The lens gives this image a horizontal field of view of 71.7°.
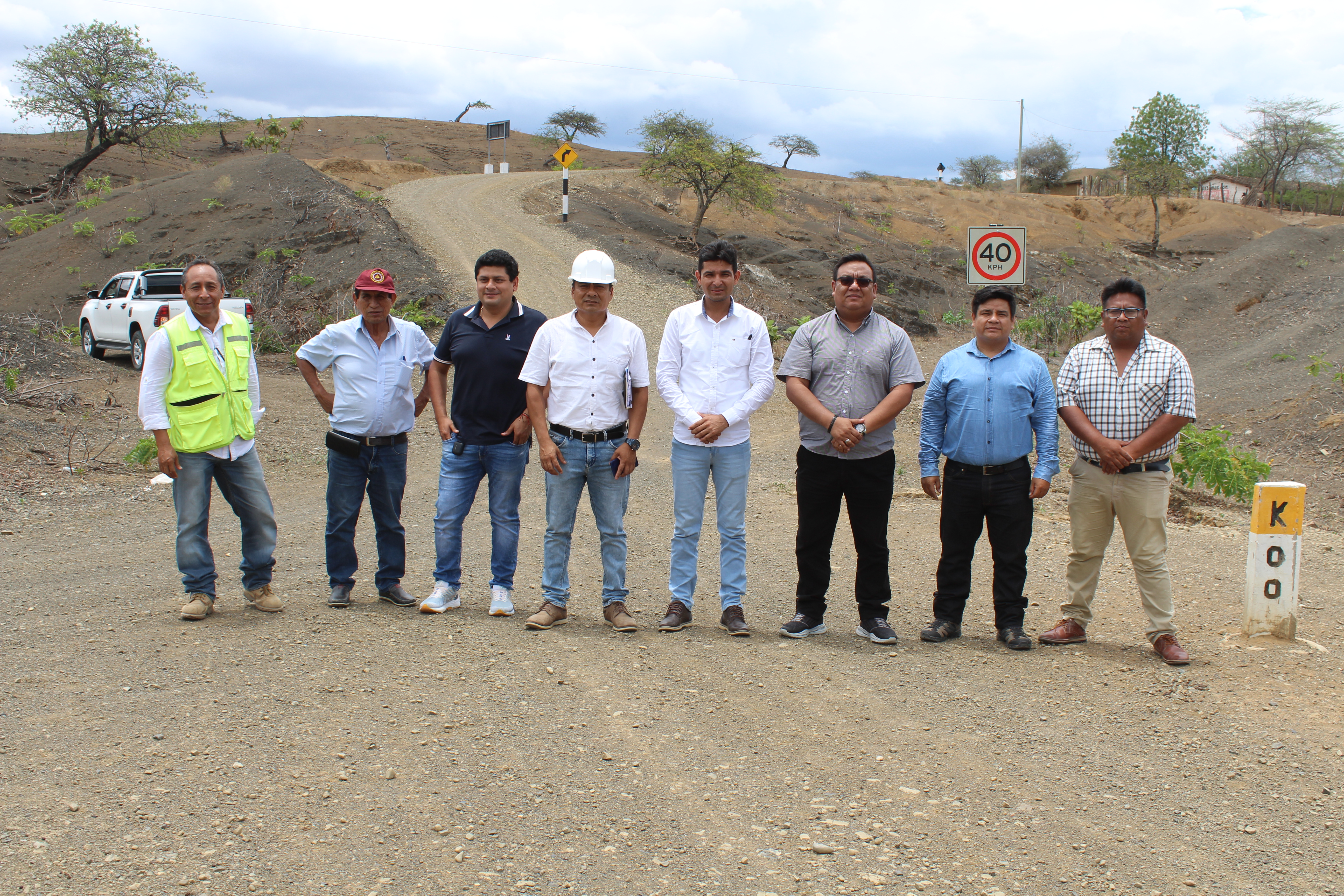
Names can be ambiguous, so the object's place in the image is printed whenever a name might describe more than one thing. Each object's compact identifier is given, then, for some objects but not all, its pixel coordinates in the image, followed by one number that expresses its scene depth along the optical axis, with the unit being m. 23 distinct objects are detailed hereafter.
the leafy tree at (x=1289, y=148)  62.56
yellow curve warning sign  27.61
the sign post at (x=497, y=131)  43.38
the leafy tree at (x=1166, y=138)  54.28
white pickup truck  16.16
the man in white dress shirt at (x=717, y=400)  5.14
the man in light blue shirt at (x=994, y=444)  5.04
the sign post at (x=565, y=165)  27.66
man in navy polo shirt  5.34
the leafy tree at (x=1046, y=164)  71.56
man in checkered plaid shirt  4.89
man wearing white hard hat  5.14
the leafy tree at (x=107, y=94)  37.00
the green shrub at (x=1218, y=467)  9.34
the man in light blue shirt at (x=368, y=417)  5.53
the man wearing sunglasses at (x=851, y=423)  5.05
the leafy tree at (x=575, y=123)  72.88
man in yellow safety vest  5.20
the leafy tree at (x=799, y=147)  75.62
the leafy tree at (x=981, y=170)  77.81
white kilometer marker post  5.15
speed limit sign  9.91
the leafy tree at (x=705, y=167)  33.12
